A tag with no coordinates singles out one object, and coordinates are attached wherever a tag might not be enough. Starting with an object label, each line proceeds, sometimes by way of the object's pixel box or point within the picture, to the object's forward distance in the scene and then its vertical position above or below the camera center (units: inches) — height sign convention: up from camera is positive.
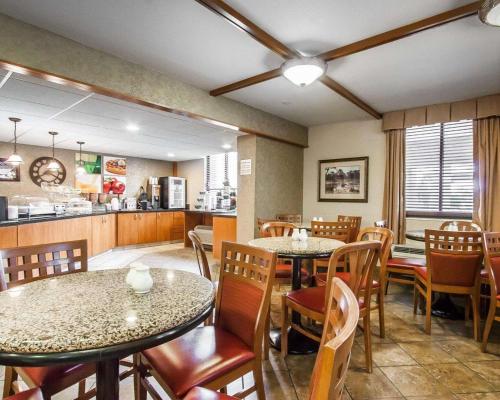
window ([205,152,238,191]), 295.7 +30.4
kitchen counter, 142.2 -11.9
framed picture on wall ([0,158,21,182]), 240.4 +21.6
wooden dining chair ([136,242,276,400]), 47.0 -27.3
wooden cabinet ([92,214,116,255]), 223.0 -28.5
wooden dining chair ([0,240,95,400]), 47.4 -17.7
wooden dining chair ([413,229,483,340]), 97.7 -22.2
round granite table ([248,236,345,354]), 82.6 -15.6
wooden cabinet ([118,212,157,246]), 262.8 -28.2
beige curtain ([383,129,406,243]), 179.6 +8.0
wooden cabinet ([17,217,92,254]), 153.2 -20.3
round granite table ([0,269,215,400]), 32.1 -16.1
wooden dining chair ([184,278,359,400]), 19.1 -11.3
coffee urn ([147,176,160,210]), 321.1 +7.2
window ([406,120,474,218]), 165.2 +17.9
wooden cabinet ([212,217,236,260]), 214.2 -24.1
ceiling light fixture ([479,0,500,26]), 74.2 +49.8
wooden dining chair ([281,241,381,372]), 68.3 -27.3
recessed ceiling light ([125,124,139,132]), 185.6 +47.0
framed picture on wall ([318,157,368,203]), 199.2 +14.1
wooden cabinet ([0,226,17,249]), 138.0 -19.0
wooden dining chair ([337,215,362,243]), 138.9 -12.4
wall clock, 255.8 +22.6
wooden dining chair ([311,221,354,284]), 125.2 -13.4
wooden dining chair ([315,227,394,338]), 96.2 -26.1
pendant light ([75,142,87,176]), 277.9 +28.2
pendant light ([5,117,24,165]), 196.9 +26.5
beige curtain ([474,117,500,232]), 150.2 +14.4
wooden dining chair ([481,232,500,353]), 87.4 -21.7
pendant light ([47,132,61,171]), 210.0 +33.7
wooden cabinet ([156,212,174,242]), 291.1 -27.9
